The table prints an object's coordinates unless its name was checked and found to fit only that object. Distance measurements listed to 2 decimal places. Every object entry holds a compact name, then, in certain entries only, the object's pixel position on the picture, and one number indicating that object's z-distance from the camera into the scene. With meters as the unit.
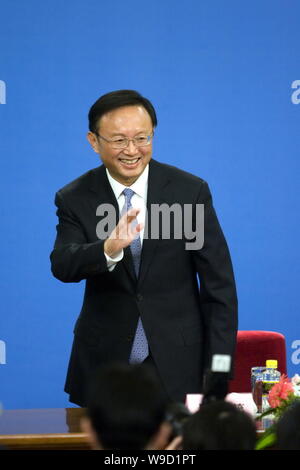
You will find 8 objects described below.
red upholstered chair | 11.12
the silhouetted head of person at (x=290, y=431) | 9.41
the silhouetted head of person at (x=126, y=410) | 9.25
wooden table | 10.19
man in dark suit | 10.48
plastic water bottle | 10.54
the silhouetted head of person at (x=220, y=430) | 9.33
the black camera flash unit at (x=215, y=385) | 9.64
